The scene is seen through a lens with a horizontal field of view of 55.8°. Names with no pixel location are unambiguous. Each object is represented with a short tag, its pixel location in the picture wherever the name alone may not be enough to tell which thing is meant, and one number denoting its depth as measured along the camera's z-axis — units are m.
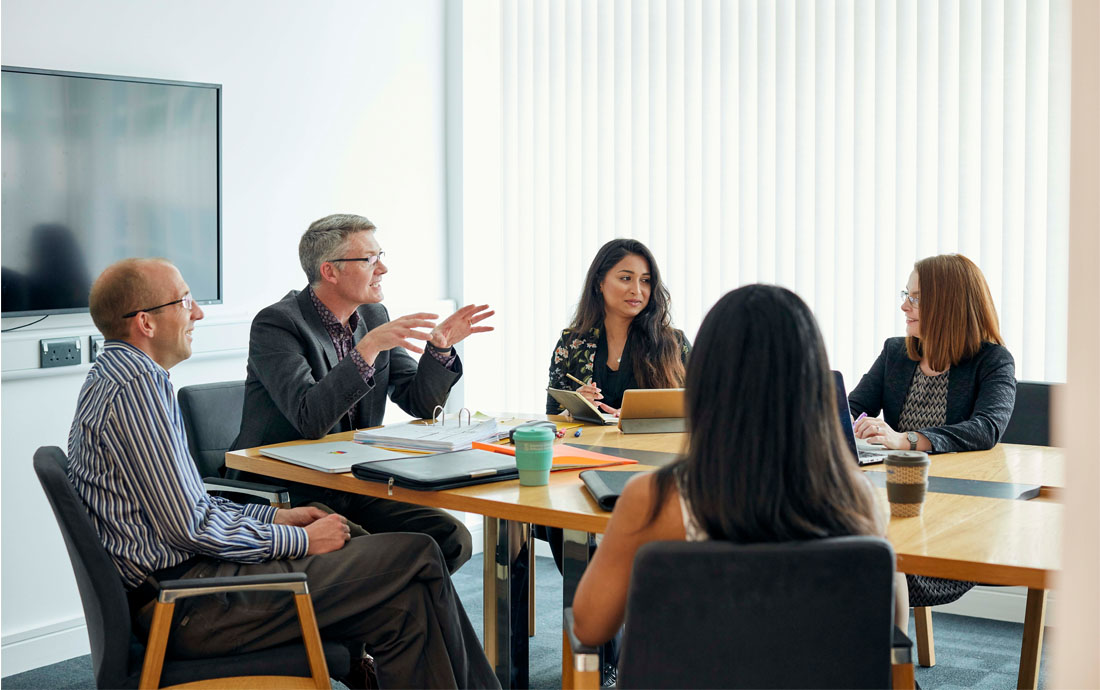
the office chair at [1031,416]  2.93
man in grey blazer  2.70
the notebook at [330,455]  2.31
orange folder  2.28
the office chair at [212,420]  2.96
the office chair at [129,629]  1.78
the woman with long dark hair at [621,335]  3.38
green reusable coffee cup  2.10
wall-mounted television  3.07
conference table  1.58
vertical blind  3.52
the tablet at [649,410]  2.76
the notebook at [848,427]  2.10
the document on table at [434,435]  2.47
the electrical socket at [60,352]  3.14
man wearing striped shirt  1.90
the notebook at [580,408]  2.93
